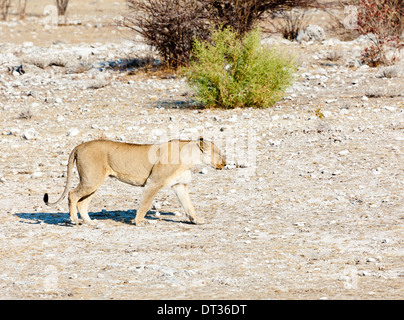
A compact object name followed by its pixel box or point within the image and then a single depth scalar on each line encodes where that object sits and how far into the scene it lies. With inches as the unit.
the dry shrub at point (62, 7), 1326.5
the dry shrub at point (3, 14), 1306.6
